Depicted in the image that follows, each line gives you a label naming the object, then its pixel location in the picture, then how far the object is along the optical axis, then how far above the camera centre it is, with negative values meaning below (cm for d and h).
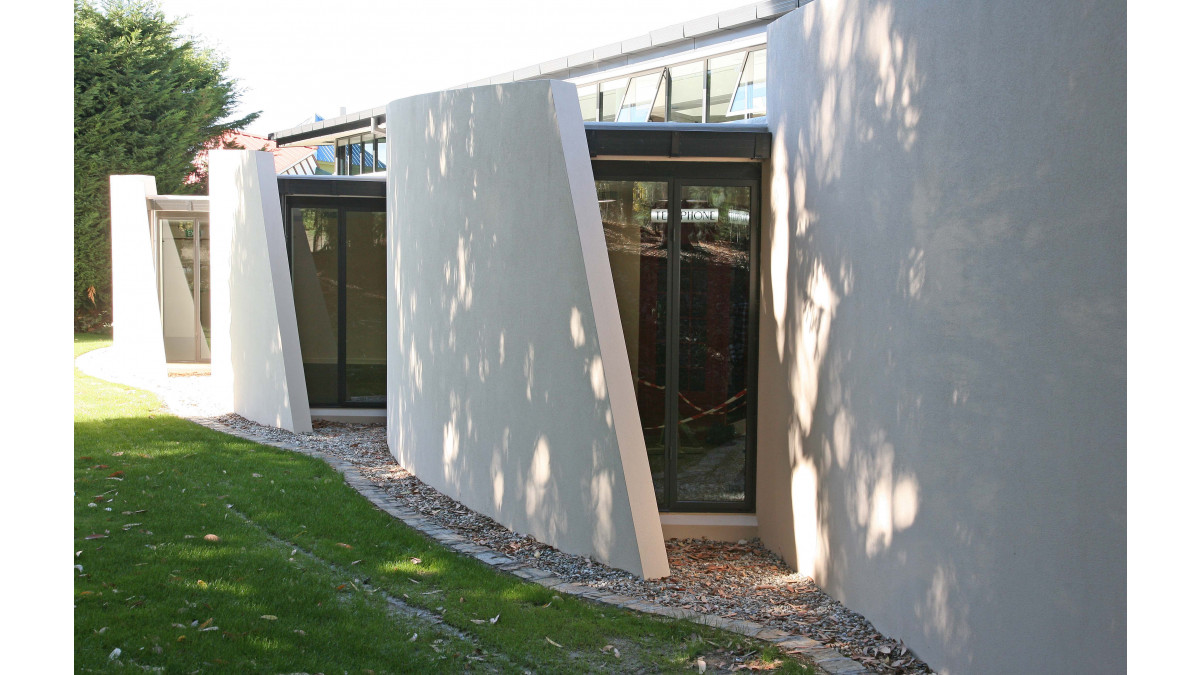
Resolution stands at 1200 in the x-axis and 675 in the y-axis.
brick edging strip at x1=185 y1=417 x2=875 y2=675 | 444 -159
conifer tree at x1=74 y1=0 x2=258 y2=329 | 2428 +557
